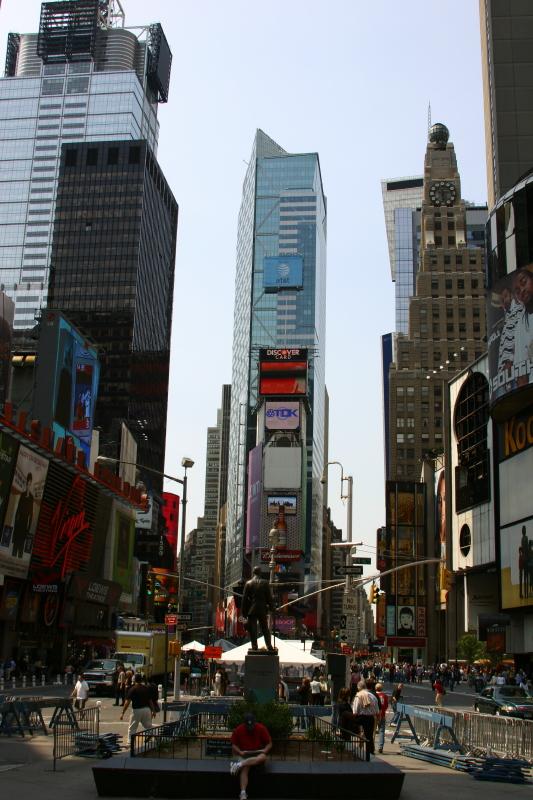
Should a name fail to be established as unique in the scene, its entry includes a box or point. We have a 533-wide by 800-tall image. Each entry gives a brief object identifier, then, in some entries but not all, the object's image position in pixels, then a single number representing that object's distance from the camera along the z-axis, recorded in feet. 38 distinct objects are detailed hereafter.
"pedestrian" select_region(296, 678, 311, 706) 108.88
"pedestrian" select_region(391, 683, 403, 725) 109.67
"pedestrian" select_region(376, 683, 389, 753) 75.46
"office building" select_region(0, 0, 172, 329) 622.54
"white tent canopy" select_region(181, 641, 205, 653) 185.47
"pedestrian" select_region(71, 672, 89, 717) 96.58
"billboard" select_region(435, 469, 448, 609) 316.19
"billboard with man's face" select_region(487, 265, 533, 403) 201.87
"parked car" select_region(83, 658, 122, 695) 142.41
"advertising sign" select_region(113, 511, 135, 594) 278.26
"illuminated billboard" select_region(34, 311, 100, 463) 248.52
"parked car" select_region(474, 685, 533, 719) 106.52
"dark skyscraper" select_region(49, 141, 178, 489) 554.87
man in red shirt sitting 46.73
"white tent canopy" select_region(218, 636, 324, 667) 113.91
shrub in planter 55.52
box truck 155.43
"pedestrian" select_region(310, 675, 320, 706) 107.55
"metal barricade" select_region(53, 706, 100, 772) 65.05
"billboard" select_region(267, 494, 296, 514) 527.40
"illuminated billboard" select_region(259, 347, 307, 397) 544.62
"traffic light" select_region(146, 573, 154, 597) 361.10
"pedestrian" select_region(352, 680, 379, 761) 67.00
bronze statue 77.82
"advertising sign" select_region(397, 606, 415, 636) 358.23
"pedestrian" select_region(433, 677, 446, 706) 120.98
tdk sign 538.88
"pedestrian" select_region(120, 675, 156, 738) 66.18
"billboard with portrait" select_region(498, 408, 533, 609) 211.61
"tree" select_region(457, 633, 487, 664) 249.14
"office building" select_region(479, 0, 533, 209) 330.95
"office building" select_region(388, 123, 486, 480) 495.41
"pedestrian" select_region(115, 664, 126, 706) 125.74
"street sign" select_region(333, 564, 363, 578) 122.93
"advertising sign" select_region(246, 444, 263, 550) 538.88
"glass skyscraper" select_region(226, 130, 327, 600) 590.55
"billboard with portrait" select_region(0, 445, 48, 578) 192.44
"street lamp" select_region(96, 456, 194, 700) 112.60
